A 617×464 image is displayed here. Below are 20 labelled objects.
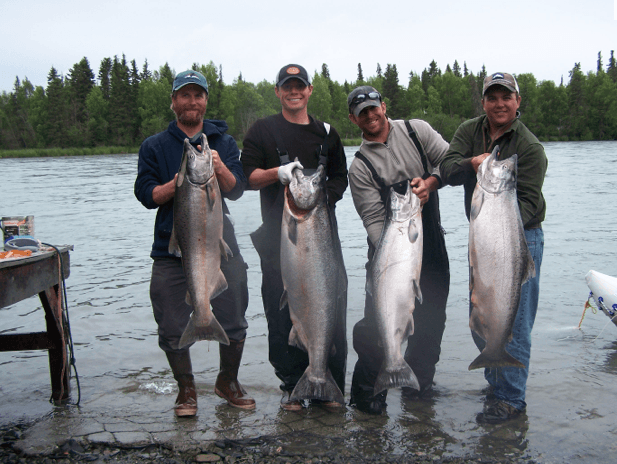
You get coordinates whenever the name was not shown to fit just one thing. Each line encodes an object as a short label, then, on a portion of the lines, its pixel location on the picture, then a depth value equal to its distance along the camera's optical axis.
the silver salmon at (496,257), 3.61
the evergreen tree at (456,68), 149.00
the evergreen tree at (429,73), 120.38
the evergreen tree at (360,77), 122.68
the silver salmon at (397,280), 3.94
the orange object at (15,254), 4.08
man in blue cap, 4.19
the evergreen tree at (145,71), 124.21
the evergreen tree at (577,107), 88.19
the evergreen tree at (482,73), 128.98
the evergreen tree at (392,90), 100.94
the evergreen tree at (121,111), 88.75
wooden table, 4.11
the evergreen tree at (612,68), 117.43
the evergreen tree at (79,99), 86.38
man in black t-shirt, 4.20
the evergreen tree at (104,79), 103.01
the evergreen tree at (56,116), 87.31
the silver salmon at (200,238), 3.74
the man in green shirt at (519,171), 3.92
